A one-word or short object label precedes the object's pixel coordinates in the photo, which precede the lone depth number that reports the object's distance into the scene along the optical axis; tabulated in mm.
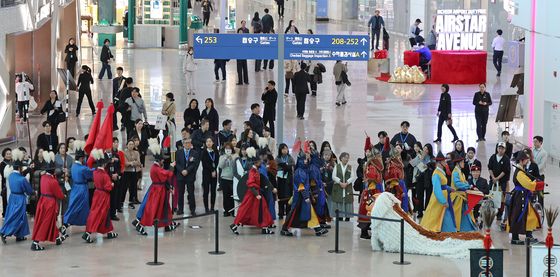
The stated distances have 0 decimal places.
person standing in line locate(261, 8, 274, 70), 46469
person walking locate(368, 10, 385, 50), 47881
